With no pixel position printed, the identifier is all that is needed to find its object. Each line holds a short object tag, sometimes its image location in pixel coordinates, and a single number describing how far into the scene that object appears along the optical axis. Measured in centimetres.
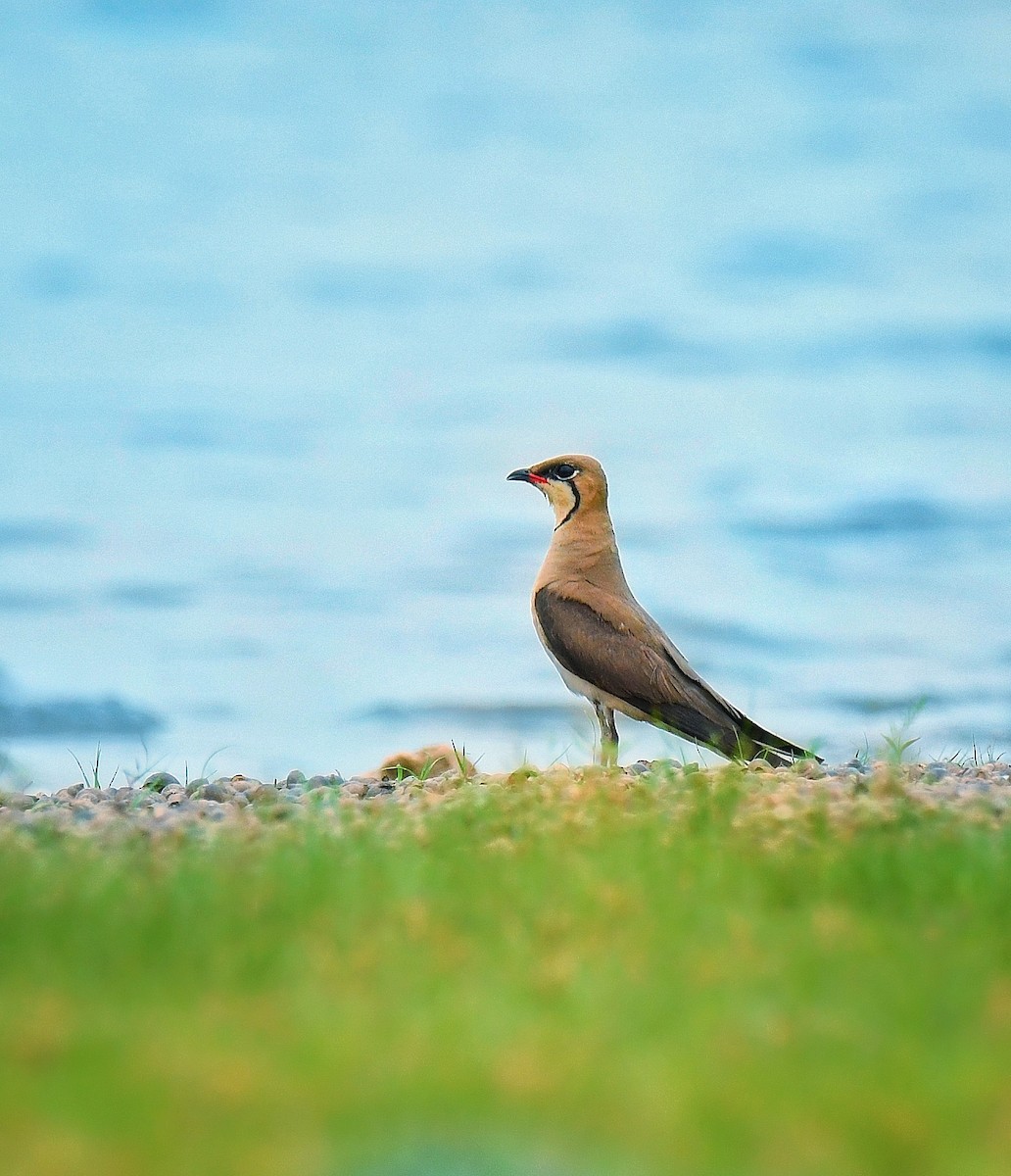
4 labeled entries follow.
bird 1872
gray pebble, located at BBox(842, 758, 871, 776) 1700
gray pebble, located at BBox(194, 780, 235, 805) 1684
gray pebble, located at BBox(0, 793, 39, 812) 1642
